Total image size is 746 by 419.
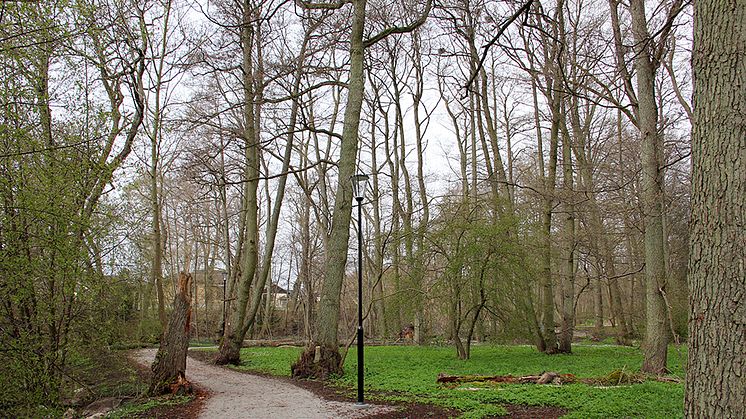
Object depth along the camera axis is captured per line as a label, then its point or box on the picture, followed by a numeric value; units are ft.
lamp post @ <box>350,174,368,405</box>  25.79
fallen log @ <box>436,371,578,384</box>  28.68
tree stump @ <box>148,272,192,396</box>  29.58
